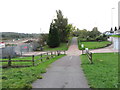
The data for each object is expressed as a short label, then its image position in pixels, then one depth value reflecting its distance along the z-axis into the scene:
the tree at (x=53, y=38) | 26.53
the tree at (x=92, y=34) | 41.88
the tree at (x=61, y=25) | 30.27
